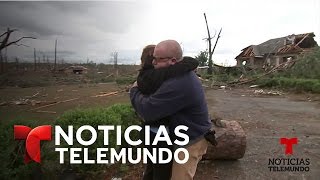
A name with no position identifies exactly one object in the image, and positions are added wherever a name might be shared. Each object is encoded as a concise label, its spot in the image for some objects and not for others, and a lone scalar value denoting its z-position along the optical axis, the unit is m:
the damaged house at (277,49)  24.24
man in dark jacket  1.62
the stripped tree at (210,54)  24.12
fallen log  3.57
